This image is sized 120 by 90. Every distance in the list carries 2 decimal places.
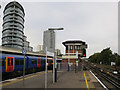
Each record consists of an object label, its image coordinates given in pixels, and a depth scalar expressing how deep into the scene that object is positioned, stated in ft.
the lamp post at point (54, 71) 43.38
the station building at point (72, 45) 150.97
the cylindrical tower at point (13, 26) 271.90
